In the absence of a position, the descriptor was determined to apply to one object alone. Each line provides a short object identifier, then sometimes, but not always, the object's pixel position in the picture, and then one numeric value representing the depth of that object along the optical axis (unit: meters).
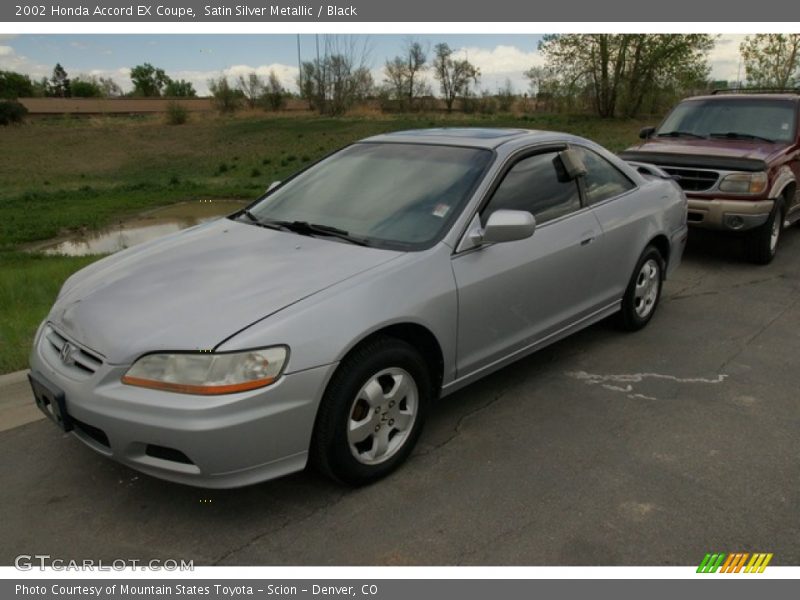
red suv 6.80
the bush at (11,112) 46.19
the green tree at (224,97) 47.25
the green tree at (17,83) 83.87
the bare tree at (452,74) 55.47
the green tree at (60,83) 102.88
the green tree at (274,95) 47.34
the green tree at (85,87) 100.68
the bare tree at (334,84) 42.19
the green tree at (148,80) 103.62
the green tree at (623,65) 32.41
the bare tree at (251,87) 48.41
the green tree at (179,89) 100.76
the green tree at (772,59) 25.30
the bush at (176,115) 40.91
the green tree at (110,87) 93.88
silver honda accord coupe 2.59
